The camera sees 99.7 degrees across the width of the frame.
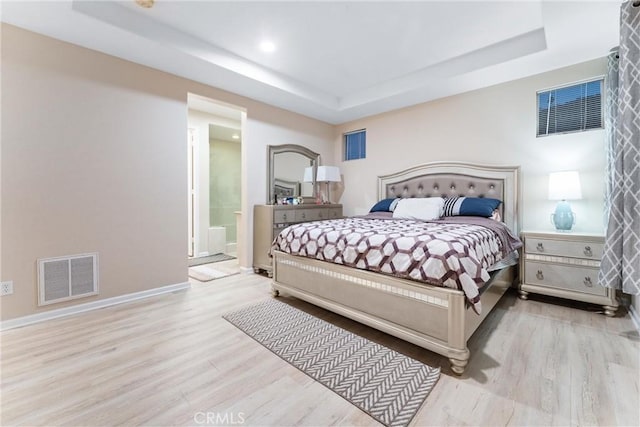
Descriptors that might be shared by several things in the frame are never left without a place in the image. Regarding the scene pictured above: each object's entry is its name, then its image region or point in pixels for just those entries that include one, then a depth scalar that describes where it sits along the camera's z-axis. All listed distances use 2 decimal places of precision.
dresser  3.50
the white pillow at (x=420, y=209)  2.99
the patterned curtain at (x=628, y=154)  1.74
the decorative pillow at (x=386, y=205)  3.59
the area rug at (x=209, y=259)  4.25
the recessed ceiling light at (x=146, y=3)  2.09
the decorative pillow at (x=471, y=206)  2.85
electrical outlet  2.07
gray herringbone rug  1.34
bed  1.55
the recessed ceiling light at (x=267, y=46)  2.66
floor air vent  2.22
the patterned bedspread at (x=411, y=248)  1.57
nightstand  2.31
